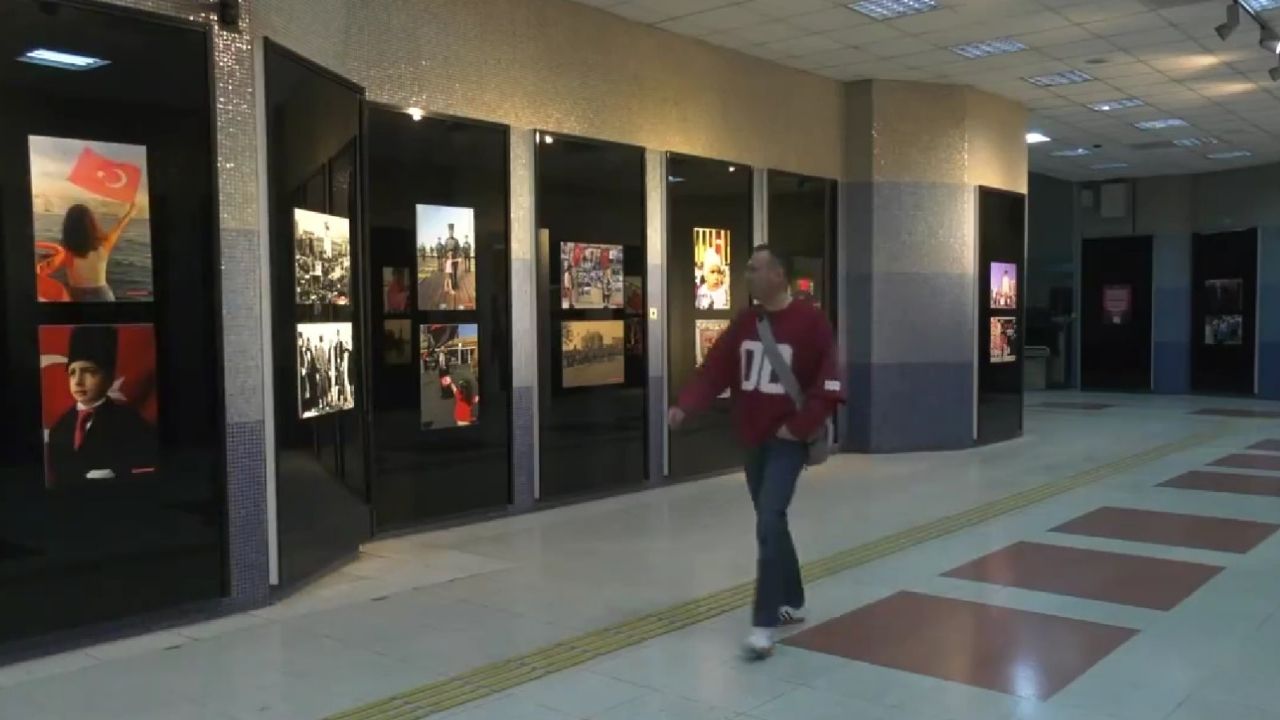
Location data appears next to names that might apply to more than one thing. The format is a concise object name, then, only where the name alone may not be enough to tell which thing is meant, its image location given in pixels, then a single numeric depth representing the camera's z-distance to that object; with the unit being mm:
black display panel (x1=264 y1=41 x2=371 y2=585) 5414
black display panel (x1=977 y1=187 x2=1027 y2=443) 11875
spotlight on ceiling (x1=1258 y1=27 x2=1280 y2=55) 9266
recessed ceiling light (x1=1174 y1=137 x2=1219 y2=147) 15617
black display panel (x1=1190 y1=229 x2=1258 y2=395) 18609
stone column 11195
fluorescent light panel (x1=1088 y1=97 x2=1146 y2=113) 12609
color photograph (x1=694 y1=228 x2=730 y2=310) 9500
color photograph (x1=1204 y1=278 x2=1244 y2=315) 18719
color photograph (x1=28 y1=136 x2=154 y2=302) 4531
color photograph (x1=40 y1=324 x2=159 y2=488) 4566
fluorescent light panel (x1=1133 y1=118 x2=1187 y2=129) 14039
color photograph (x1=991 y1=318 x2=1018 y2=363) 12078
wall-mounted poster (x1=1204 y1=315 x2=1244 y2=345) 18750
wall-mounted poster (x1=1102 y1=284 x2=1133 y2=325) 20000
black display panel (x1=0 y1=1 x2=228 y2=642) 4457
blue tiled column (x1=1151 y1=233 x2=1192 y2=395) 19375
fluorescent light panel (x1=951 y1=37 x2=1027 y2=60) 9766
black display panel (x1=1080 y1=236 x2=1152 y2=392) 19891
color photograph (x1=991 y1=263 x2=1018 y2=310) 12078
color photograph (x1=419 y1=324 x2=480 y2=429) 7250
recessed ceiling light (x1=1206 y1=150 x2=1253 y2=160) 16922
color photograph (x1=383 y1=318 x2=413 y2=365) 7016
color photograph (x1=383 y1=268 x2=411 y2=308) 7000
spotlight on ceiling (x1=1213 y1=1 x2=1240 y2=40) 8438
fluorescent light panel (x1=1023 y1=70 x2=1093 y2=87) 11159
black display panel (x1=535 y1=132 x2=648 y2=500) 8078
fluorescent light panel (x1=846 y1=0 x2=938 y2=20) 8594
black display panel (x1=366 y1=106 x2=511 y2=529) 6977
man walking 4496
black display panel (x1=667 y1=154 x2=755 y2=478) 9258
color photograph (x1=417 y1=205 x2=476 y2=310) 7199
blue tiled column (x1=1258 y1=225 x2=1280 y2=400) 18328
